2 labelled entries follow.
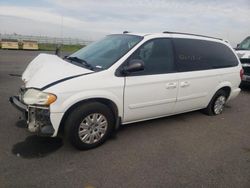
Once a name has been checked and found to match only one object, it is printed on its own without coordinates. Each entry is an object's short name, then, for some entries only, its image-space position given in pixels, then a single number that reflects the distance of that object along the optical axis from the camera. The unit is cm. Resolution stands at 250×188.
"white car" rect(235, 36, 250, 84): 647
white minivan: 262
